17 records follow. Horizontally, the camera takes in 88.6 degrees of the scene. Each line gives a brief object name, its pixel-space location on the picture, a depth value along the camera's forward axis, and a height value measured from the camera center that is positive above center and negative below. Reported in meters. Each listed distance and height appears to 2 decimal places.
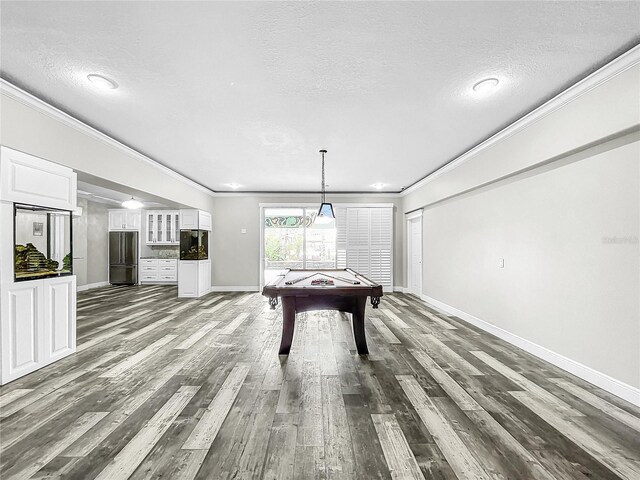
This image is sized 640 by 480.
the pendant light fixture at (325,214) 5.07 +0.44
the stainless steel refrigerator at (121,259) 9.68 -0.48
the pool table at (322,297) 3.44 -0.62
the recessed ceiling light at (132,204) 8.28 +1.00
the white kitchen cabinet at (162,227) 9.95 +0.48
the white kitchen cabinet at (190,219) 7.54 +0.55
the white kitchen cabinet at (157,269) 9.95 -0.80
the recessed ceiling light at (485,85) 2.79 +1.38
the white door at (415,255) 7.62 -0.32
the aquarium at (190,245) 7.71 -0.05
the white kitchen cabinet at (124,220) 9.78 +0.69
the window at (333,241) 8.43 +0.04
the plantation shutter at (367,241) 8.42 +0.03
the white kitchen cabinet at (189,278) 7.62 -0.82
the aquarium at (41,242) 3.07 +0.01
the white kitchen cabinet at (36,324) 2.90 -0.79
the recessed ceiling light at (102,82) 2.72 +1.38
